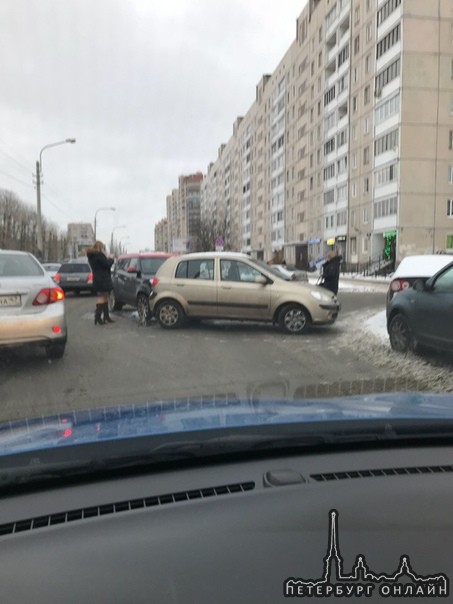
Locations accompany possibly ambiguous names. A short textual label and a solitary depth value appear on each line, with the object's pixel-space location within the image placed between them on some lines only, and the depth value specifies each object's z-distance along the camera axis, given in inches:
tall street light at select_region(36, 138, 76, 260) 1615.4
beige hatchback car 444.5
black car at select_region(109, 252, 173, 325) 523.4
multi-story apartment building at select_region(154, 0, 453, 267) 1808.6
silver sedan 293.0
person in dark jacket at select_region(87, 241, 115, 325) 495.2
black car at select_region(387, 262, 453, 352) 301.4
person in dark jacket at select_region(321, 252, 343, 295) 581.6
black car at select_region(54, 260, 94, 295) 970.1
